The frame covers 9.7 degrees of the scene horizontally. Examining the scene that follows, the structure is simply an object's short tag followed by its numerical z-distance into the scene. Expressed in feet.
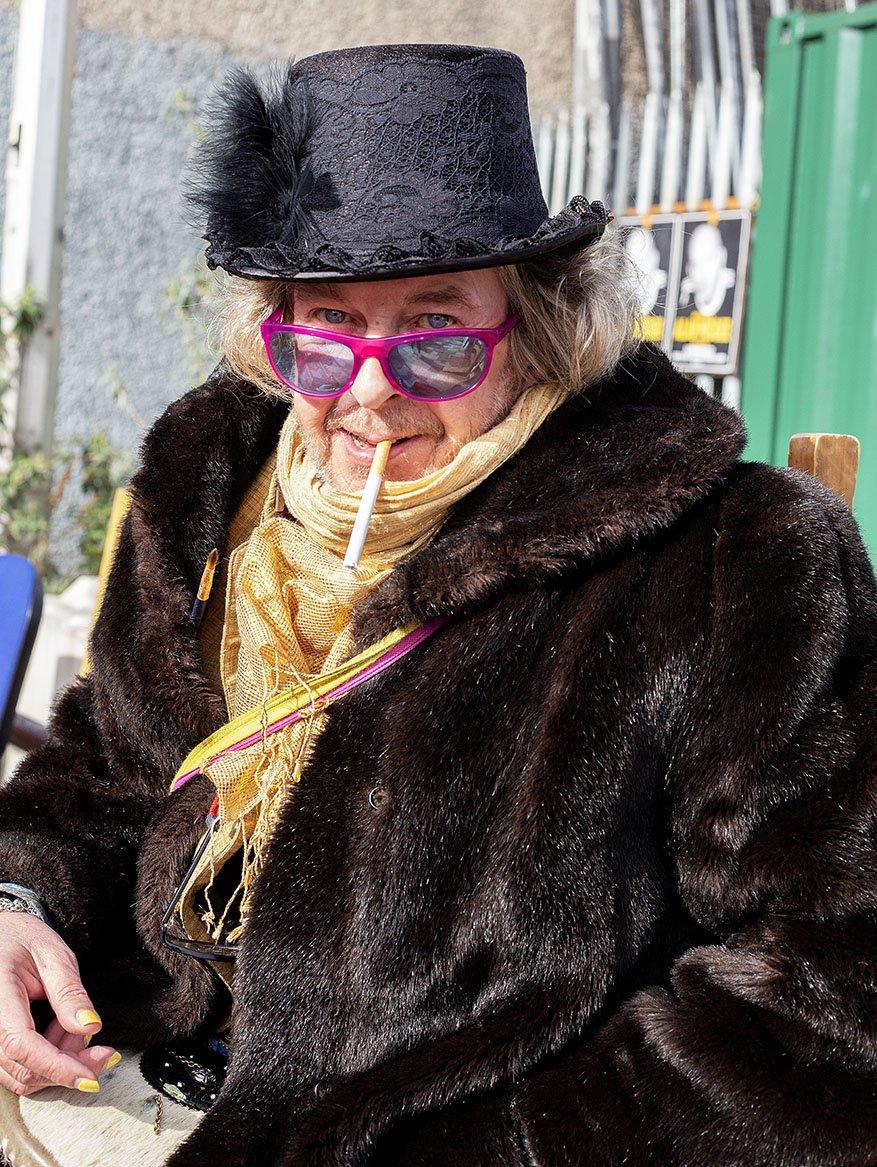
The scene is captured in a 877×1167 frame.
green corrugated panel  14.28
